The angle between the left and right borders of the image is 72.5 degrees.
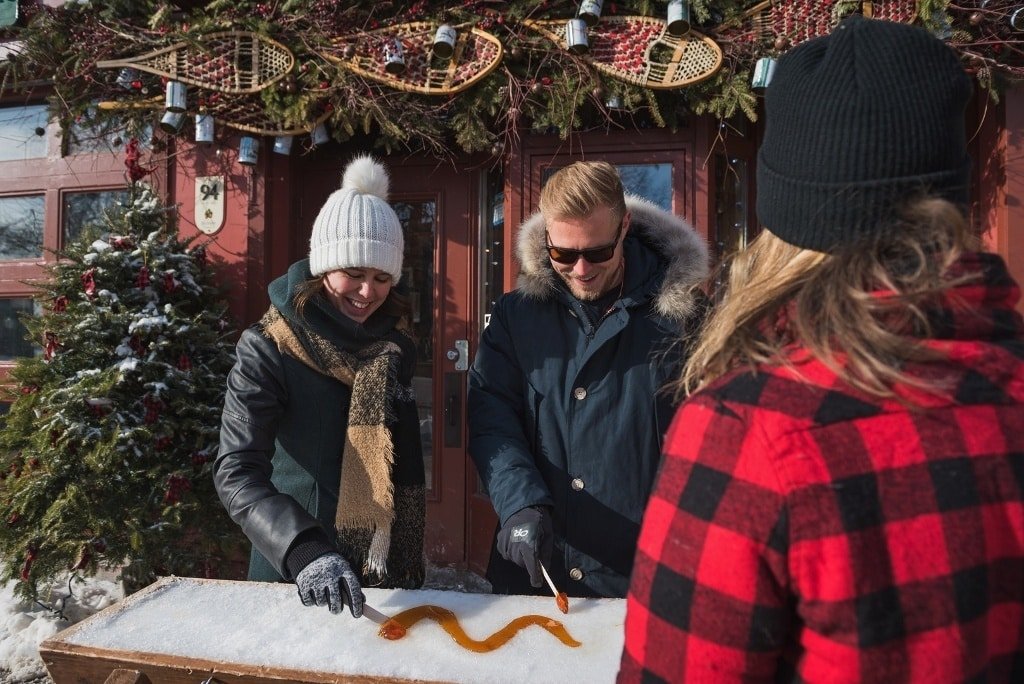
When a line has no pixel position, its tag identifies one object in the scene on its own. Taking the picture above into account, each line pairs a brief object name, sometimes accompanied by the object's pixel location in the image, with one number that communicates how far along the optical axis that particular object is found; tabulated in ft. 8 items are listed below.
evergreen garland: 10.97
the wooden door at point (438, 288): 14.14
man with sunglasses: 6.32
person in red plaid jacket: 2.13
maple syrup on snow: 5.13
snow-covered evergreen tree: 11.09
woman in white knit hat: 6.35
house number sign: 13.87
